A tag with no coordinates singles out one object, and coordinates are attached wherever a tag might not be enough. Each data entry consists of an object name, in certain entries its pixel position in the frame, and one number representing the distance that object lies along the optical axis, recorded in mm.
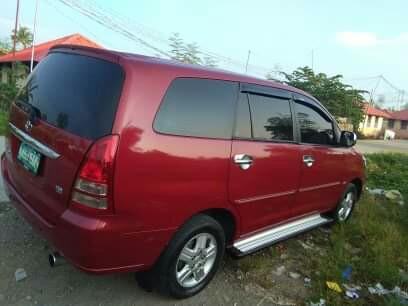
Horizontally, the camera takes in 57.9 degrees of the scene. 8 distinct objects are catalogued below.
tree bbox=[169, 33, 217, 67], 25406
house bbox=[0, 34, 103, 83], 24156
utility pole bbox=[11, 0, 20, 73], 22791
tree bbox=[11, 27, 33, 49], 41238
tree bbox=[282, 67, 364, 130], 22344
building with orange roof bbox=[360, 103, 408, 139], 48272
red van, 2262
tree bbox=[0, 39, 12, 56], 43619
